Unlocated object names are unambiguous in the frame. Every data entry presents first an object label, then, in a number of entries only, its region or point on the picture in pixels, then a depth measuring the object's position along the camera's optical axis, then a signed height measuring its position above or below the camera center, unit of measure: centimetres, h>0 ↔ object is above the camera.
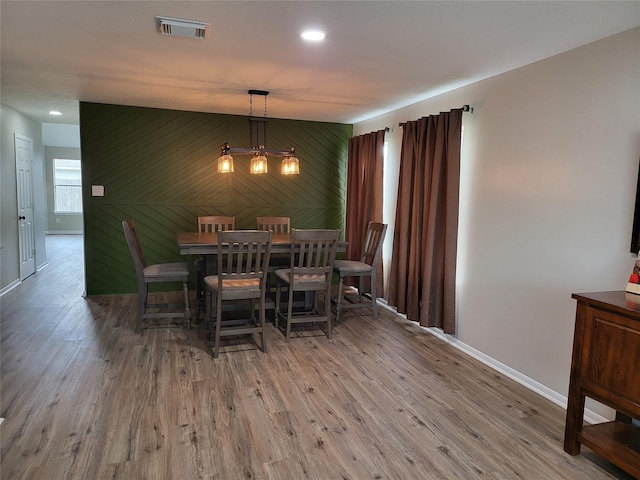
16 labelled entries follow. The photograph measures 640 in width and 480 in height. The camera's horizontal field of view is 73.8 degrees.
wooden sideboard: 198 -80
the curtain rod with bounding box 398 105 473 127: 374 +87
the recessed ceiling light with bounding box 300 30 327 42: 262 +105
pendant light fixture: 430 +42
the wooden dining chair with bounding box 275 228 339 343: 382 -62
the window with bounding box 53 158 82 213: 1184 +26
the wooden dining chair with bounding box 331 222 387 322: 457 -67
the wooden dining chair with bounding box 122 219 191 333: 397 -73
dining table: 397 -43
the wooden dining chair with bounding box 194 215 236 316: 466 -37
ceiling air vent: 248 +102
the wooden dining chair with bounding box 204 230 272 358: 342 -66
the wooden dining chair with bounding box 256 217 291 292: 481 -32
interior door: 602 -17
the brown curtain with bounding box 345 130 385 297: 529 +21
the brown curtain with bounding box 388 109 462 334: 387 -13
